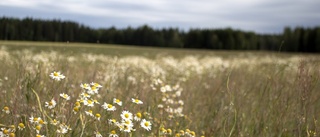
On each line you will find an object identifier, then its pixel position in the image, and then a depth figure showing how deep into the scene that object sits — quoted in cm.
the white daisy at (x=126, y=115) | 244
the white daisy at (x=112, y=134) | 236
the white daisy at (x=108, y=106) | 251
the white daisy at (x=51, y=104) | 255
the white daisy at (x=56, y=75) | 257
